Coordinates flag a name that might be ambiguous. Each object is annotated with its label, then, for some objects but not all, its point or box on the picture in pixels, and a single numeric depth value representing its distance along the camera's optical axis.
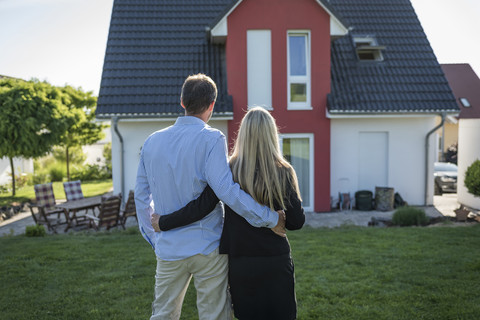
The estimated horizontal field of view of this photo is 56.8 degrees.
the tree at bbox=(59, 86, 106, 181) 22.05
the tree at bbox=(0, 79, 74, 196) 14.96
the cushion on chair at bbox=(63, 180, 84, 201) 12.07
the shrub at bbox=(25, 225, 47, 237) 9.43
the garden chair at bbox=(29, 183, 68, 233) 10.84
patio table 10.51
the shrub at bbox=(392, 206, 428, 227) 10.14
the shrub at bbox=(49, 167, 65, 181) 23.59
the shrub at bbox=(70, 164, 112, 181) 24.62
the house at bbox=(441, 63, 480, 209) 13.66
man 2.78
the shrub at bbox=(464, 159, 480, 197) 10.69
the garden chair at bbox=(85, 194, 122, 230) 9.95
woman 2.87
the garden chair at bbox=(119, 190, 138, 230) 10.62
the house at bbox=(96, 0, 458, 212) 12.56
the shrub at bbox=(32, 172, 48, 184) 22.16
